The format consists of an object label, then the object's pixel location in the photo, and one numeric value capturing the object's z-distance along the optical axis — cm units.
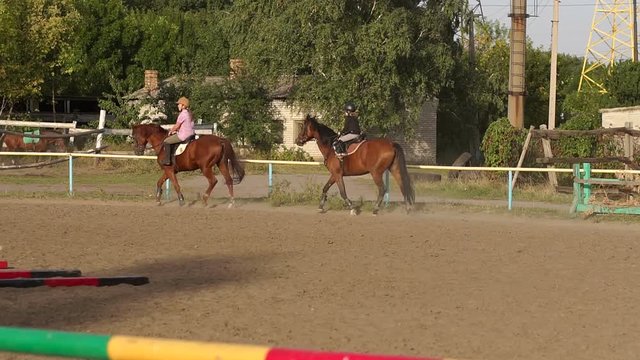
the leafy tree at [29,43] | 4722
